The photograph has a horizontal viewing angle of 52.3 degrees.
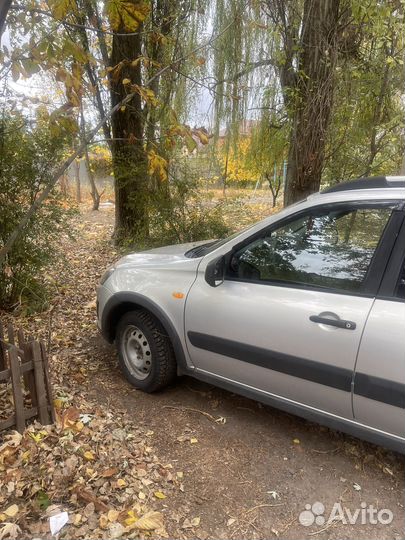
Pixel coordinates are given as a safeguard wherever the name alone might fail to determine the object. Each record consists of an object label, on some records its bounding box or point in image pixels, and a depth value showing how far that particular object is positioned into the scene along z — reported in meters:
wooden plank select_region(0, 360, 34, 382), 2.67
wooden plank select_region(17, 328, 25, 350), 2.88
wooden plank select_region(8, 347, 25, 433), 2.66
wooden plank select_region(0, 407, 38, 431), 2.70
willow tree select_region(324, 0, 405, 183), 6.45
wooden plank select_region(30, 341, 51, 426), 2.81
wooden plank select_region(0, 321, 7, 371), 3.24
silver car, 2.30
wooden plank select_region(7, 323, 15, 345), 3.08
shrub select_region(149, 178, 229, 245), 7.06
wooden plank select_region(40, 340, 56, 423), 2.86
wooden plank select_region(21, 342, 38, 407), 2.83
